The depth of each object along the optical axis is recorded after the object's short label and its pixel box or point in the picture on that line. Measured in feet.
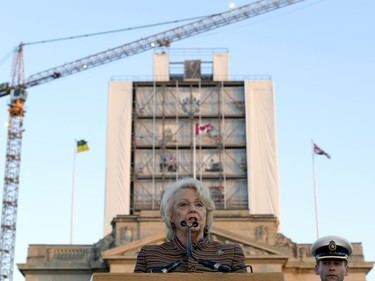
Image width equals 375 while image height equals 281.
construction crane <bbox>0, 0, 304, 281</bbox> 234.99
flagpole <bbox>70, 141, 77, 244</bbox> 197.86
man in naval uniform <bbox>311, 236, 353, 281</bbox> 23.58
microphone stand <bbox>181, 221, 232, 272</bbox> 15.49
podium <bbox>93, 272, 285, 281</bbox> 13.15
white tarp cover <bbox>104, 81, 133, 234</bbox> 234.38
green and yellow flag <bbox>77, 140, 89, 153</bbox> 217.97
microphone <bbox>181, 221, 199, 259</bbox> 16.59
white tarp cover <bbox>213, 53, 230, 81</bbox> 256.52
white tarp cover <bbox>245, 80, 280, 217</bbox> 238.27
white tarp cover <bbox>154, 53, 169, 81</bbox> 255.50
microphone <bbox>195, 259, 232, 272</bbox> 15.44
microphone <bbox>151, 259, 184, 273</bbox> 16.37
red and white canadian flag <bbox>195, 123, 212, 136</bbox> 250.62
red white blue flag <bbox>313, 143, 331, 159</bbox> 194.08
